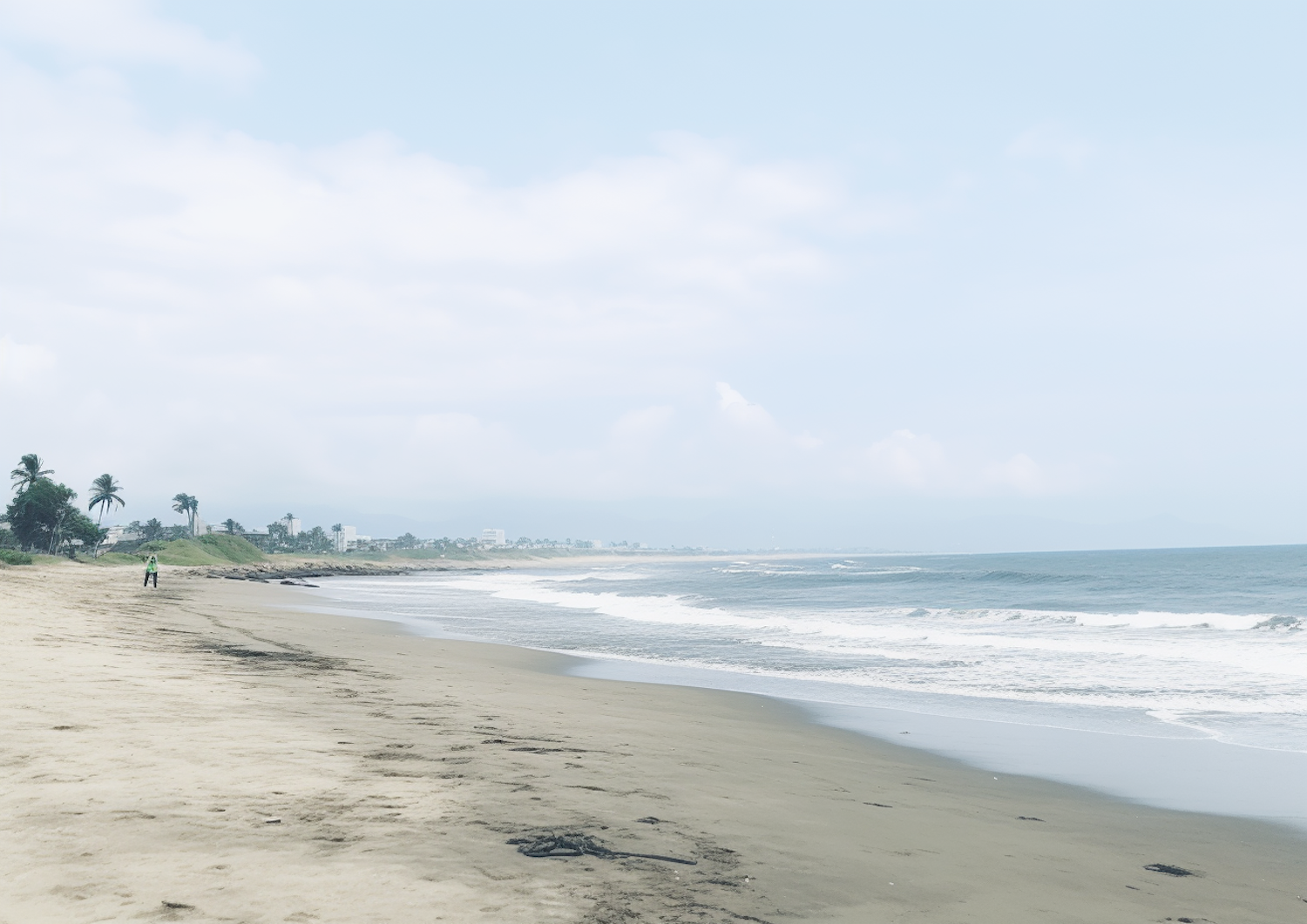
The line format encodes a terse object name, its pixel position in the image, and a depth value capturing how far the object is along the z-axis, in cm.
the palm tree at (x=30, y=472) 9006
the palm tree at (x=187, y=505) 14412
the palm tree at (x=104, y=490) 11531
